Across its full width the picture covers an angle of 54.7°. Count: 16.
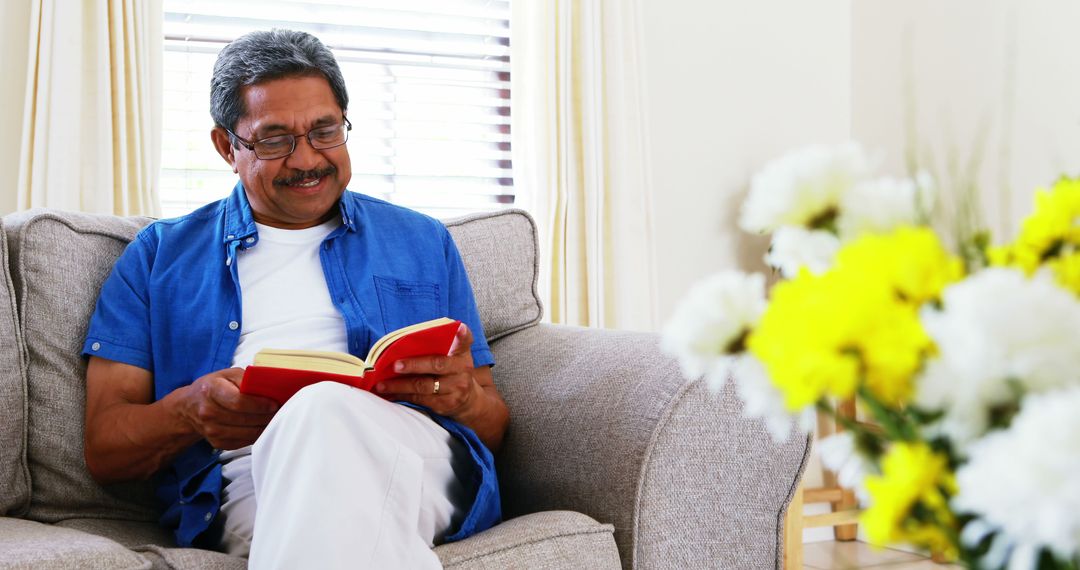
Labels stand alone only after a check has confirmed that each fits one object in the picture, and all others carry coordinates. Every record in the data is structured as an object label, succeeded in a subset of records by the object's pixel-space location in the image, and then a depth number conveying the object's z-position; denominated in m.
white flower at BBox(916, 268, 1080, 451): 0.37
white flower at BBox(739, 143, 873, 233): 0.50
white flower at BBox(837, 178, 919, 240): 0.49
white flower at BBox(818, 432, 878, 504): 0.46
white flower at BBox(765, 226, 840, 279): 0.51
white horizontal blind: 2.88
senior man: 1.23
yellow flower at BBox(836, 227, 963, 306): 0.42
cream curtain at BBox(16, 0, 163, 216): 2.47
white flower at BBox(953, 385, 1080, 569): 0.34
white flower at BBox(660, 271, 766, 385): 0.48
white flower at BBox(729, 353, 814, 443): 0.46
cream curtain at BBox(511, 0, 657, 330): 3.03
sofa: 1.41
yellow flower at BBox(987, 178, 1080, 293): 0.47
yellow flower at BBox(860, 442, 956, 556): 0.40
